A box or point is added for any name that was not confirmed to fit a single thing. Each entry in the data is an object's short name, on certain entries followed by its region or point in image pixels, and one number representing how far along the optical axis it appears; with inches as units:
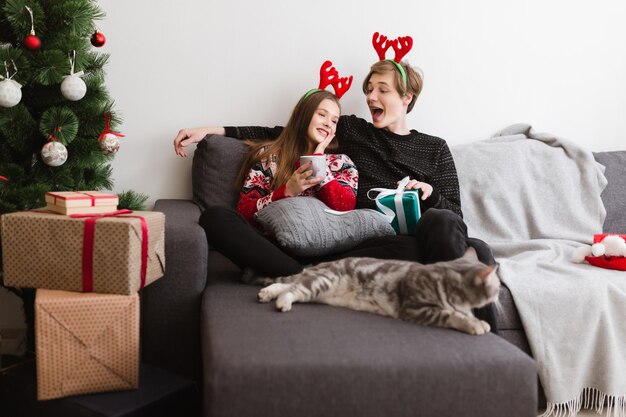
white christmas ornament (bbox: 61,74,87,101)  67.0
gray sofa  44.9
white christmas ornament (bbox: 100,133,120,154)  71.7
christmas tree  65.9
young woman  81.2
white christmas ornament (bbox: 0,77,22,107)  62.9
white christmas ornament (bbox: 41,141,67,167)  66.3
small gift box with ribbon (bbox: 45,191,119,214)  58.4
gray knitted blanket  66.6
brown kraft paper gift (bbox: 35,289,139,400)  53.5
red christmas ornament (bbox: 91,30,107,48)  73.0
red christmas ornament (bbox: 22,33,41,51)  63.8
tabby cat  55.4
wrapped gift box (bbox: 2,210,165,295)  56.5
